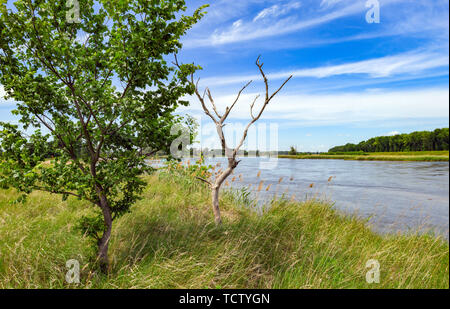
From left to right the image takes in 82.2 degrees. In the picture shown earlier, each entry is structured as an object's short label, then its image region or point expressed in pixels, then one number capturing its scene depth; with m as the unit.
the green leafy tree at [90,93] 3.57
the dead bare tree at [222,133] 5.14
